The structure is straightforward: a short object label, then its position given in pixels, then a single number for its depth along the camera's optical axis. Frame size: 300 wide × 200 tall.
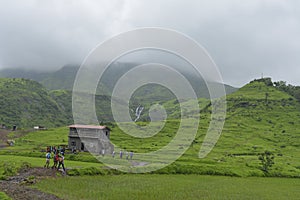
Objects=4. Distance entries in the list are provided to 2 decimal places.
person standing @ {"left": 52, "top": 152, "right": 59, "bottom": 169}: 33.13
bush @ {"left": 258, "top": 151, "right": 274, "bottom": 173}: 53.69
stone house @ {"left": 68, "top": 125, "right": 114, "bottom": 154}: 66.19
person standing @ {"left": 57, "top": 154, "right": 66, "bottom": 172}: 32.38
